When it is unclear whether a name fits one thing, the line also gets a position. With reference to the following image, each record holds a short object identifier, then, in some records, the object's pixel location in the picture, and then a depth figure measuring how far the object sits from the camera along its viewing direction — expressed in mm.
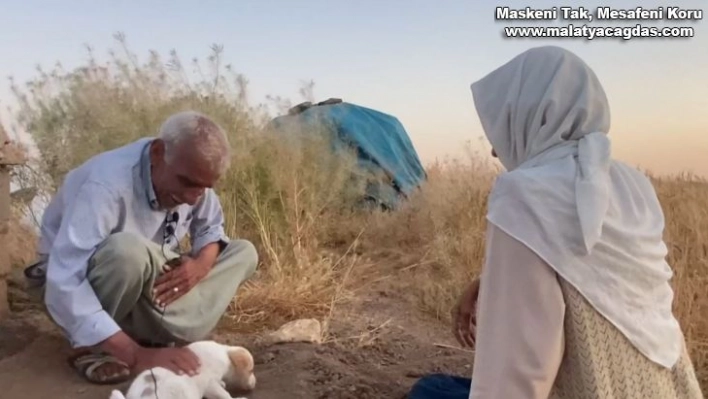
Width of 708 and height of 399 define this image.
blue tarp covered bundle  7539
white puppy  2750
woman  1717
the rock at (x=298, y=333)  3988
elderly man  2963
